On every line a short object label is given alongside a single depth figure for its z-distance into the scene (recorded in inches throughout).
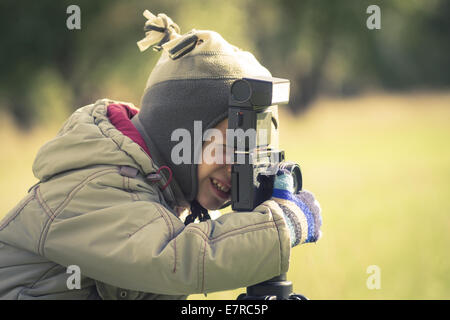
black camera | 169.2
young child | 159.3
